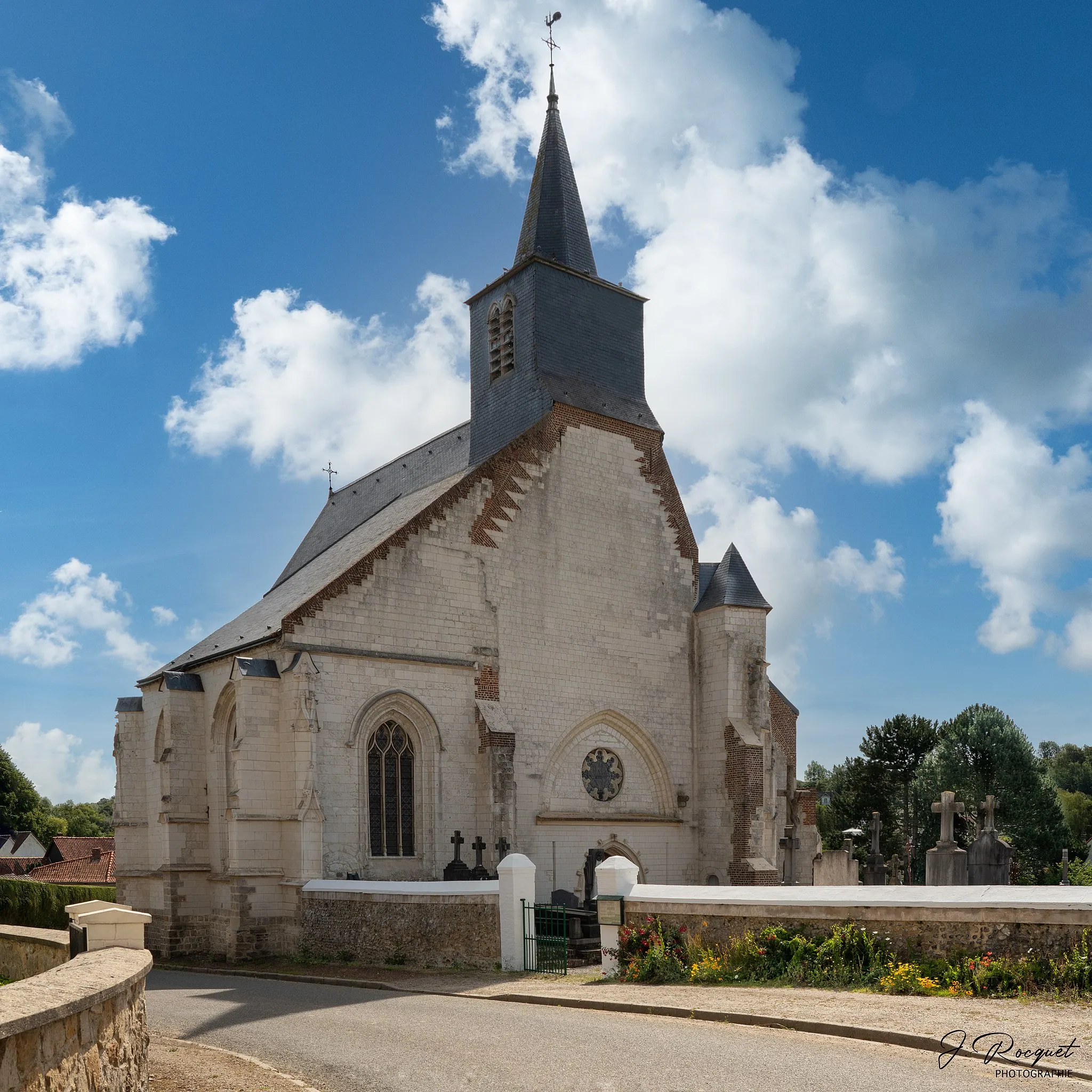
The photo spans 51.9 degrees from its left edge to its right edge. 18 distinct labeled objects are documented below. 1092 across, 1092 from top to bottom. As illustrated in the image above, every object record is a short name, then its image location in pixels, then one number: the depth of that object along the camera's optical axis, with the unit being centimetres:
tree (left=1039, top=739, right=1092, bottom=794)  11344
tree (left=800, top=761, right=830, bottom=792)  10109
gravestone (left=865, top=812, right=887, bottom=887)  3102
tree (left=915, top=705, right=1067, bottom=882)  4162
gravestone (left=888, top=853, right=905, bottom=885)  4806
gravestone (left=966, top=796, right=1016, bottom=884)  2122
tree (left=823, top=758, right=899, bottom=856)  5197
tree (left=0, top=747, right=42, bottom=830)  6253
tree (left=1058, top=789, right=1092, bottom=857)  7598
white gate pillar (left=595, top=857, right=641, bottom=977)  1405
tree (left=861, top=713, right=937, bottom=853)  5188
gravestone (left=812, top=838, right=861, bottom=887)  3194
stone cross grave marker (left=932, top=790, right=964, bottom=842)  2220
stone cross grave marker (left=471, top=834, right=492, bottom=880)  2130
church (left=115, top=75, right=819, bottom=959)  2072
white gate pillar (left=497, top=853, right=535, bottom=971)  1498
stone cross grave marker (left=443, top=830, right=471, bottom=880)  2123
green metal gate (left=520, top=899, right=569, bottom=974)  1486
